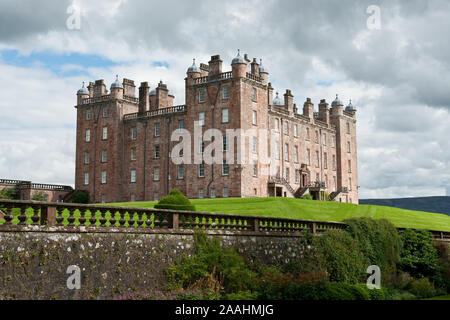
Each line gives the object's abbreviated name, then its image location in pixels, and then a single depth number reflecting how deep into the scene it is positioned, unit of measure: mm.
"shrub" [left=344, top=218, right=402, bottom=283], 24906
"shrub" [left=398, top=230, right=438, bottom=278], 26859
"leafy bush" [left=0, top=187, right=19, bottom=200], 60281
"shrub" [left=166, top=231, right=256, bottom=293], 15617
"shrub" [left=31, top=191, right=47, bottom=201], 59500
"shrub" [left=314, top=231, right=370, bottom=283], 22219
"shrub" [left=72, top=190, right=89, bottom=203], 59219
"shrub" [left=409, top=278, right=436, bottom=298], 24250
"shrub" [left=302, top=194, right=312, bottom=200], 55531
